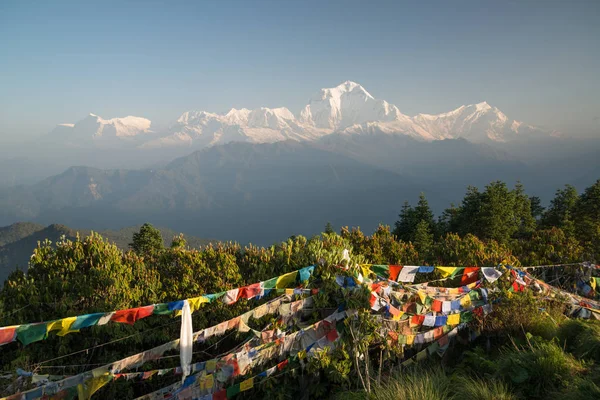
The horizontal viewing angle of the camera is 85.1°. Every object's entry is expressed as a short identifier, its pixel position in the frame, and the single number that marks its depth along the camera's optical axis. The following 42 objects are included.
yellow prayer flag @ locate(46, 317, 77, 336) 5.20
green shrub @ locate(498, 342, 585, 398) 5.16
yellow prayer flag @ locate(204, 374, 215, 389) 5.80
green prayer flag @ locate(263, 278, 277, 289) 6.97
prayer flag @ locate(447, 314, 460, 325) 7.64
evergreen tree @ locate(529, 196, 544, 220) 66.92
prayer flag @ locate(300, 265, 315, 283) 7.33
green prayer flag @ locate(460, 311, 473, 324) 7.78
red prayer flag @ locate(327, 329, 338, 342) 6.68
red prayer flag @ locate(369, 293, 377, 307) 6.72
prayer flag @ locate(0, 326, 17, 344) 4.86
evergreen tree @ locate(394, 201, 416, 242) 47.22
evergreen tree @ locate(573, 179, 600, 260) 34.54
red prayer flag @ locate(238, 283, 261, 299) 6.71
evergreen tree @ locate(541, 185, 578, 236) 43.03
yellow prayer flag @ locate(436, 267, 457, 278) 8.62
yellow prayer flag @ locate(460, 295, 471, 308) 7.94
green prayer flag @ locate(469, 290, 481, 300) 8.17
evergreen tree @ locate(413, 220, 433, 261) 36.91
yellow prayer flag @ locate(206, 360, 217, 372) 5.89
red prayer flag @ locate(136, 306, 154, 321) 5.74
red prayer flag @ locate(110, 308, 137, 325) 5.62
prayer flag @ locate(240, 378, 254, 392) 5.96
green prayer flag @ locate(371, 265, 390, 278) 8.26
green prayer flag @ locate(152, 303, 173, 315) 5.78
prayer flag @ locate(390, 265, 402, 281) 8.27
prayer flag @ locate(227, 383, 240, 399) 5.91
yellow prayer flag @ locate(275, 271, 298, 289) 7.11
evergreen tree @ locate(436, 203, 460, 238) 51.16
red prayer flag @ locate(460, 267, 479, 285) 8.85
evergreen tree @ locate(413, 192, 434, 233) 49.34
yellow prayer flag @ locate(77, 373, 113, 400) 5.19
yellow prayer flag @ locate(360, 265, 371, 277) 7.69
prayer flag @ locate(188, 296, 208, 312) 6.00
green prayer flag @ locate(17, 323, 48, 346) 5.04
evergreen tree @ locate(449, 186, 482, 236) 43.78
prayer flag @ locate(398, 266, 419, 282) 8.35
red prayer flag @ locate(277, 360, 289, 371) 6.40
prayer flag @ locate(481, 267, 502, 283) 8.41
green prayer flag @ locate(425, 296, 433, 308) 7.57
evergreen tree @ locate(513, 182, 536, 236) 50.42
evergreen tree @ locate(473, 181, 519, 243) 40.44
